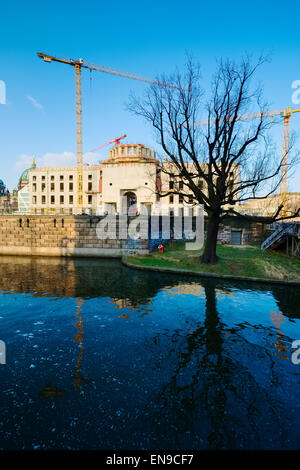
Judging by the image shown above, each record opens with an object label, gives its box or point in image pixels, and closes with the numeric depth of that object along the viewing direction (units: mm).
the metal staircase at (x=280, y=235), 19012
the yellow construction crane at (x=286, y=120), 54531
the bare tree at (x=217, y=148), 15219
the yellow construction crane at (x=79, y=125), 59438
